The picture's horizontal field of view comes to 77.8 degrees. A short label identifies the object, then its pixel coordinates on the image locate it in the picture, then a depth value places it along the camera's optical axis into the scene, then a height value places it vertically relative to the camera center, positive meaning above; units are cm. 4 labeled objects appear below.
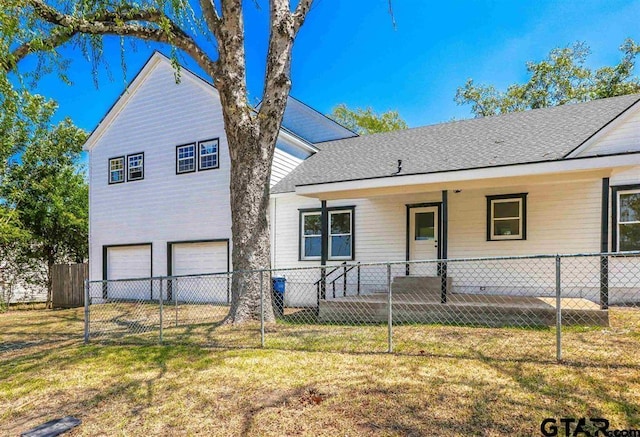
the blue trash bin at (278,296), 960 -205
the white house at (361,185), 867 +77
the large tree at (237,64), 753 +298
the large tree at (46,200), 1552 +61
